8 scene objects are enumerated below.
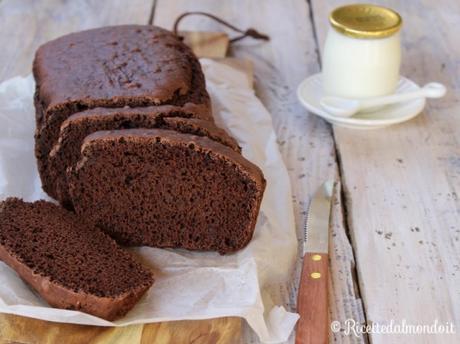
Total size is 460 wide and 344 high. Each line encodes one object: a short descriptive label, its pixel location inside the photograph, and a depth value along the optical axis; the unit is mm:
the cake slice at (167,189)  669
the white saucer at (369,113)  835
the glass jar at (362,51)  833
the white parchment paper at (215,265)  628
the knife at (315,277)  618
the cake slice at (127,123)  688
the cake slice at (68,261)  622
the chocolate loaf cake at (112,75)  726
